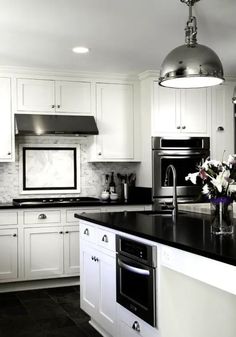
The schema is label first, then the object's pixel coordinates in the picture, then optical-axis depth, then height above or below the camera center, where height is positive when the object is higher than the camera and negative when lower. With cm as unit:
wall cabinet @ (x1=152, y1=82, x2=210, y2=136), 566 +79
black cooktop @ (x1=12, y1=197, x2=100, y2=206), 518 -26
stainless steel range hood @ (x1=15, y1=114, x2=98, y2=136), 523 +60
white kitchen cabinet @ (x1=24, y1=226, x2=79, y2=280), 509 -78
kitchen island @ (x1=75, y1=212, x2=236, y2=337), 235 -61
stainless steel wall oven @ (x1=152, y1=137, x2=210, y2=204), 561 +21
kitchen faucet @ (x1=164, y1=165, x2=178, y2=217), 353 -16
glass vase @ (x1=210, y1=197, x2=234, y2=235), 272 -21
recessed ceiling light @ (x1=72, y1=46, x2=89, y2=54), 455 +123
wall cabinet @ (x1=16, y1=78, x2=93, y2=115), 536 +94
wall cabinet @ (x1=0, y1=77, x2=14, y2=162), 527 +61
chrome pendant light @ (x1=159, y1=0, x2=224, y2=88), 283 +68
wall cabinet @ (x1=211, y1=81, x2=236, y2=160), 594 +70
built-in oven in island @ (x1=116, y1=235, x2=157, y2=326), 272 -60
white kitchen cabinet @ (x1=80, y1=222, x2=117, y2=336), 329 -77
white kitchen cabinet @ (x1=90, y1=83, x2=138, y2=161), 570 +66
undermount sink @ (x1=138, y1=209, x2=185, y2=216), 409 -30
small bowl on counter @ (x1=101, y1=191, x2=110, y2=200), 577 -20
